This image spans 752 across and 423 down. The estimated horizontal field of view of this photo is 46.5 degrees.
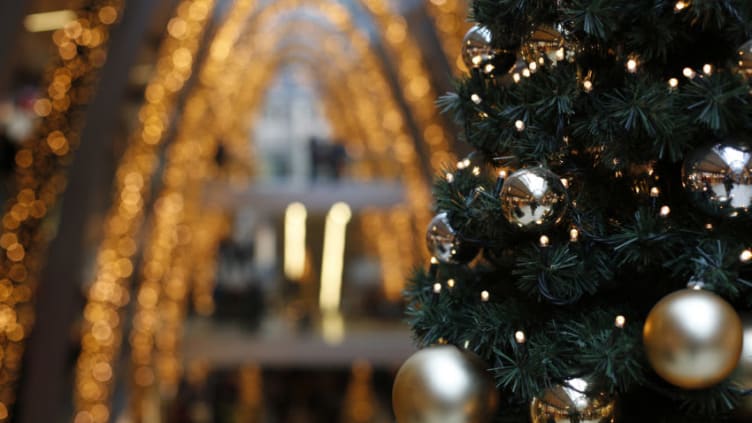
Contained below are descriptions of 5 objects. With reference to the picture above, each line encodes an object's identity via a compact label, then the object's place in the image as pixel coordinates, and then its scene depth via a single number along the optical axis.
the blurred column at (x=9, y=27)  4.36
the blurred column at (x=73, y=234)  6.28
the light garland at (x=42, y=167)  5.64
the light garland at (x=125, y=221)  7.03
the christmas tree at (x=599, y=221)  1.72
